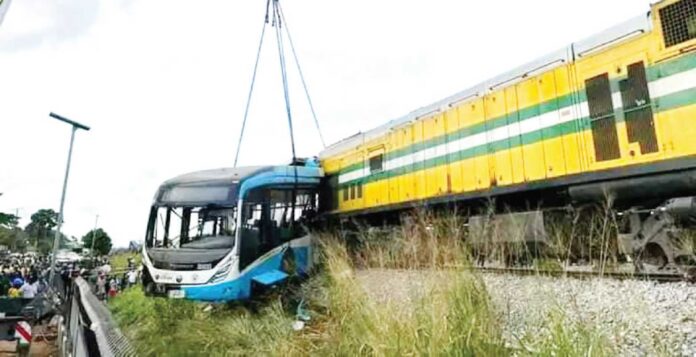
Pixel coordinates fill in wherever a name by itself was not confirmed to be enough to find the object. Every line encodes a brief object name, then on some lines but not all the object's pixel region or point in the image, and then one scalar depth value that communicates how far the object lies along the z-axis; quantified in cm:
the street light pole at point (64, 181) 1369
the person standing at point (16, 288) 1532
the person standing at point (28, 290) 1494
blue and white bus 809
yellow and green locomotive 576
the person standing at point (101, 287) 1984
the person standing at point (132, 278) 2114
